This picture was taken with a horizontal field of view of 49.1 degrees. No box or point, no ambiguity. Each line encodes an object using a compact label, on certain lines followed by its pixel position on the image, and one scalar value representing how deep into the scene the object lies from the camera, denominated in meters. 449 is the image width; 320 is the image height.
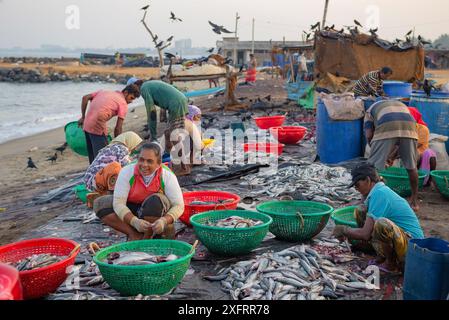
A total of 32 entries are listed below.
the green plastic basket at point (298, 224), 5.10
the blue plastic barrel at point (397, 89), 10.78
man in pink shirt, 7.94
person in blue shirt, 4.30
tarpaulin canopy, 15.46
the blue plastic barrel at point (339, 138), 9.02
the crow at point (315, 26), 17.14
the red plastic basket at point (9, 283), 2.94
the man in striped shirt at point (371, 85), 9.95
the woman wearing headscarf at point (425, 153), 7.56
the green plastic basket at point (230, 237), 4.72
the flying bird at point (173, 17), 20.86
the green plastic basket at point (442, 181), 6.96
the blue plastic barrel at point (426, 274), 3.59
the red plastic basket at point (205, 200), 5.77
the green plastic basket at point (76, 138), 9.36
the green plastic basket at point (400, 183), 7.16
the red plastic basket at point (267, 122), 13.42
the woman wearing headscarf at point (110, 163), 5.75
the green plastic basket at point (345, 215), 5.49
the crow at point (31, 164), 12.91
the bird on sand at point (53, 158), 13.64
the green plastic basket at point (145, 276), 3.76
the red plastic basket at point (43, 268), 3.79
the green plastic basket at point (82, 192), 7.09
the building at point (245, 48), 56.10
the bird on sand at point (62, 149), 14.66
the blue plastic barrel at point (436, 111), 8.67
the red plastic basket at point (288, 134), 11.41
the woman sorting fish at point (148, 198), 4.70
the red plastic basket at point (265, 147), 10.00
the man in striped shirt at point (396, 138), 6.55
